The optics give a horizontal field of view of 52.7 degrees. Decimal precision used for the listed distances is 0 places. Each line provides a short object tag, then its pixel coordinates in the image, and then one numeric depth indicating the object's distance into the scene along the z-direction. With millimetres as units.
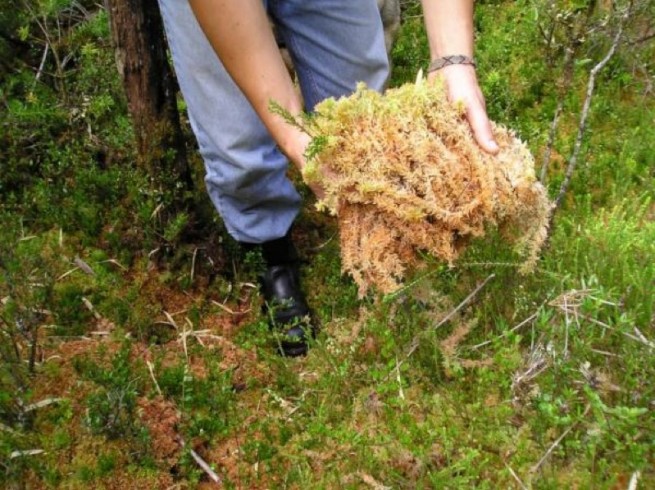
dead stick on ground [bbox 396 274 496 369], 2436
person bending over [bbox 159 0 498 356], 1969
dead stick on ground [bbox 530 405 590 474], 1948
